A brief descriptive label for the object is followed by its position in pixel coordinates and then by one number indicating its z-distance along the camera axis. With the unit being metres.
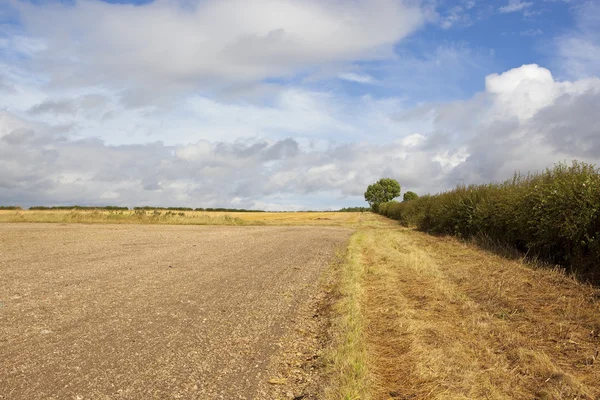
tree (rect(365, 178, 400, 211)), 118.12
